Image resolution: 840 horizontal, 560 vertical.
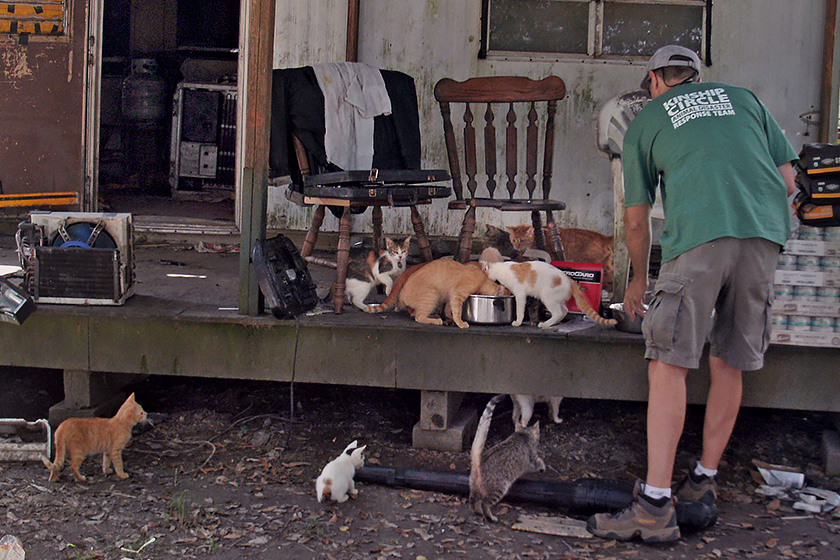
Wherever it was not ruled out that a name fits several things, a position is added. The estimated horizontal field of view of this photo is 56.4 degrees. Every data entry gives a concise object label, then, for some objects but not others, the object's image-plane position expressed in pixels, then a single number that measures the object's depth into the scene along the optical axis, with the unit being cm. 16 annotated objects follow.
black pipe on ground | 303
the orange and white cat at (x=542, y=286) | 355
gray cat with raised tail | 298
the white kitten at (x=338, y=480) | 302
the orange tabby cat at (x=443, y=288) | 358
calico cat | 388
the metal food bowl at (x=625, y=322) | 344
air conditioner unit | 364
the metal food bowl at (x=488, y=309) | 355
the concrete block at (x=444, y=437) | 359
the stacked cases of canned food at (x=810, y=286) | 322
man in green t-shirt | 263
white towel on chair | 425
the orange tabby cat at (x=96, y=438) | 315
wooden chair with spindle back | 445
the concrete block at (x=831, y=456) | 340
